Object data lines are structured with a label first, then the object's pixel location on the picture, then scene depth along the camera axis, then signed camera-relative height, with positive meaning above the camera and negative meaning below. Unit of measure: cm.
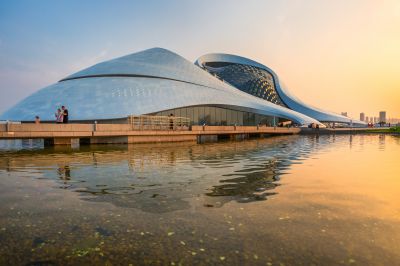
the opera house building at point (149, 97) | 4316 +496
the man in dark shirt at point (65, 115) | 2647 +114
